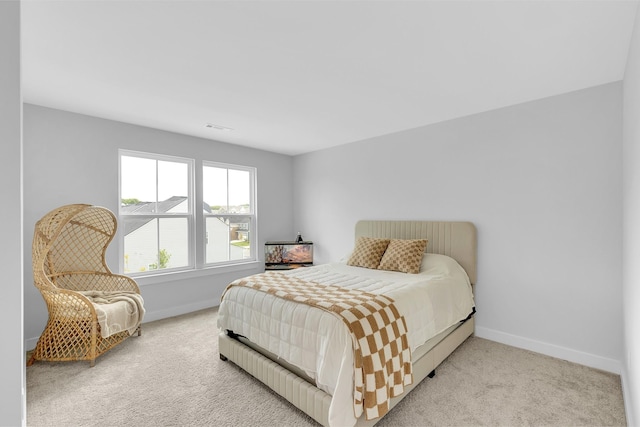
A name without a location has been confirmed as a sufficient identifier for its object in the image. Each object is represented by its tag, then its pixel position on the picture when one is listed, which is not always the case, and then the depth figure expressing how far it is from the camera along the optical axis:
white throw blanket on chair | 2.62
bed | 1.76
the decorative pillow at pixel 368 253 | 3.51
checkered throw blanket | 1.71
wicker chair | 2.57
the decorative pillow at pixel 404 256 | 3.19
